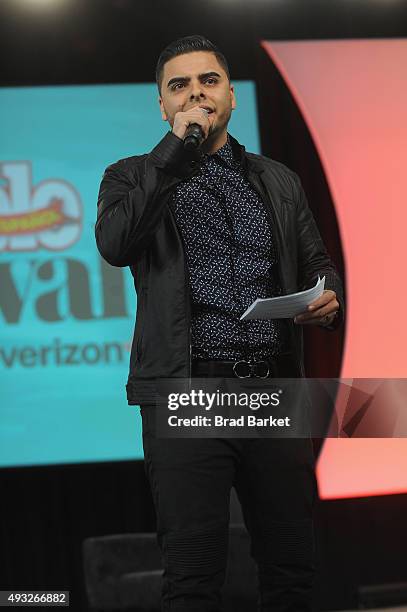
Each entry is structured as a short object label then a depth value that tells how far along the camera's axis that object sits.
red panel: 10.57
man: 6.84
